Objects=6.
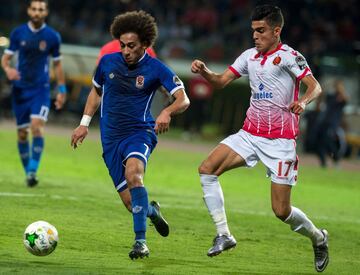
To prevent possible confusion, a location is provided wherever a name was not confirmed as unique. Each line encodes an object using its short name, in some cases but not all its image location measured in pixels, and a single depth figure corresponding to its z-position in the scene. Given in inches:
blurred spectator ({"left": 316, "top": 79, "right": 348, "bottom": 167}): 2015.1
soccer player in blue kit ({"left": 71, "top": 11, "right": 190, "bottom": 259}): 740.6
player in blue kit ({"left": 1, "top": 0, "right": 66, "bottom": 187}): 1193.4
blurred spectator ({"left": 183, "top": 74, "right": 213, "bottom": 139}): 2481.5
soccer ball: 682.8
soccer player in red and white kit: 753.0
